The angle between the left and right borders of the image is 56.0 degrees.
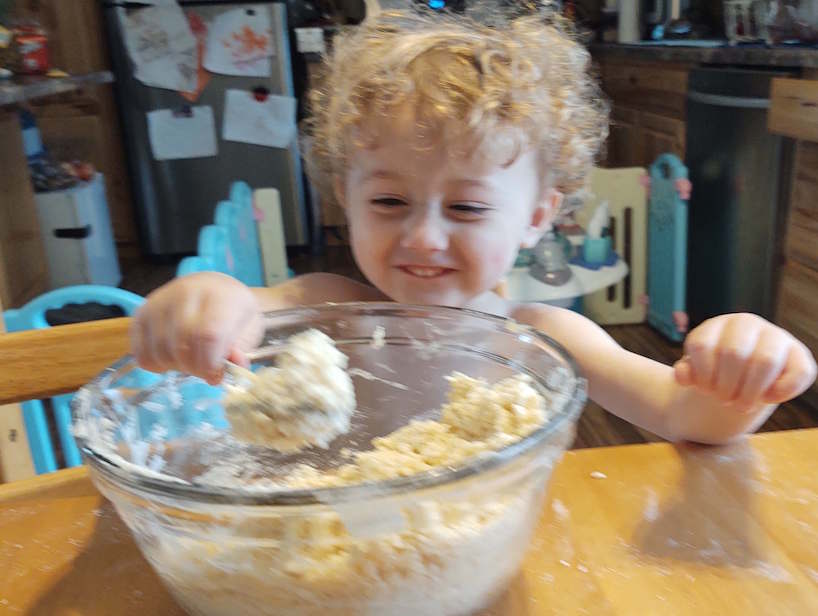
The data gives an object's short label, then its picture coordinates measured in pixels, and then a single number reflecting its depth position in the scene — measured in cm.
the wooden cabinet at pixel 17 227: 253
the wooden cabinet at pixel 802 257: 192
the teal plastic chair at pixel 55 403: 113
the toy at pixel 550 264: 223
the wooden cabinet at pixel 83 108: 333
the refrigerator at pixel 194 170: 333
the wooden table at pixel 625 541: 44
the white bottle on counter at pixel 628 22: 306
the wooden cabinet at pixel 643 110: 259
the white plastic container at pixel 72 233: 287
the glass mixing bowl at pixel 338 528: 33
